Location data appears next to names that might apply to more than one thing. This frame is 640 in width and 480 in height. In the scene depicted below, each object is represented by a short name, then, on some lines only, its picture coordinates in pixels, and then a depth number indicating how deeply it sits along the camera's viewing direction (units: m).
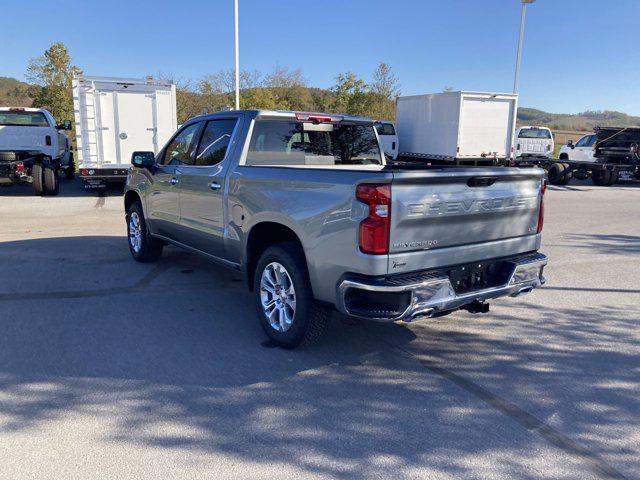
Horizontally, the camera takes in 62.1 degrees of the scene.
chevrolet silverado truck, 3.50
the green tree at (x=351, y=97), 34.62
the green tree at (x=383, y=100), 34.12
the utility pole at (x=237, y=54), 24.14
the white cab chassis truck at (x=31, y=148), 13.87
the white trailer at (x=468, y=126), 18.20
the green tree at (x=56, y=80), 32.09
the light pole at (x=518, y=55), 27.59
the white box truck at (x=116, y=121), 13.76
